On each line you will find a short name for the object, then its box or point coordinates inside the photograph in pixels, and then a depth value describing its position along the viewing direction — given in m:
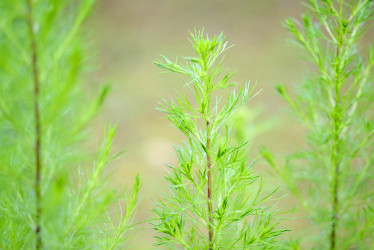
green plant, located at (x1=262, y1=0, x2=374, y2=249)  1.49
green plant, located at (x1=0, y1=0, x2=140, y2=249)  1.40
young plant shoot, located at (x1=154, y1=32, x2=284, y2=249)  1.41
